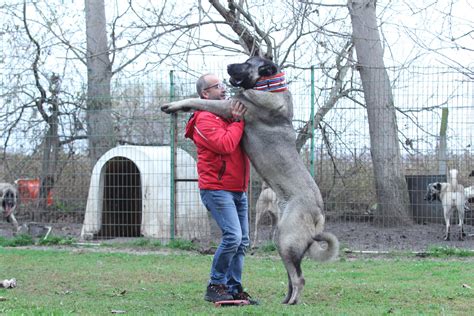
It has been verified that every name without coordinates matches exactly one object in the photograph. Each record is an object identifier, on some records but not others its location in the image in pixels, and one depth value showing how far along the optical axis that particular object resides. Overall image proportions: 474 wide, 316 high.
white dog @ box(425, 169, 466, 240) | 11.77
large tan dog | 5.90
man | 6.00
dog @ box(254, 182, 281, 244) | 11.54
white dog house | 11.82
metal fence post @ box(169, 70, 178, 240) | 11.65
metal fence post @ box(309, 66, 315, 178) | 11.18
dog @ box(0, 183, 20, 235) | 12.83
